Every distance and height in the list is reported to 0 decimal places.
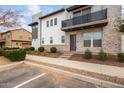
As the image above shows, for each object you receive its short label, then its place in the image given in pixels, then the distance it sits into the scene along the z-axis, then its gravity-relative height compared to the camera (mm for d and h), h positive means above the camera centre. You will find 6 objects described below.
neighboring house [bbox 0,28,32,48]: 20322 +2258
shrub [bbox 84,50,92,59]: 6804 -838
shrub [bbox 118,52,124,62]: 5758 -885
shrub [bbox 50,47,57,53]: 9608 -510
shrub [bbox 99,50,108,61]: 6345 -875
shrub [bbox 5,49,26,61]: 6488 -761
